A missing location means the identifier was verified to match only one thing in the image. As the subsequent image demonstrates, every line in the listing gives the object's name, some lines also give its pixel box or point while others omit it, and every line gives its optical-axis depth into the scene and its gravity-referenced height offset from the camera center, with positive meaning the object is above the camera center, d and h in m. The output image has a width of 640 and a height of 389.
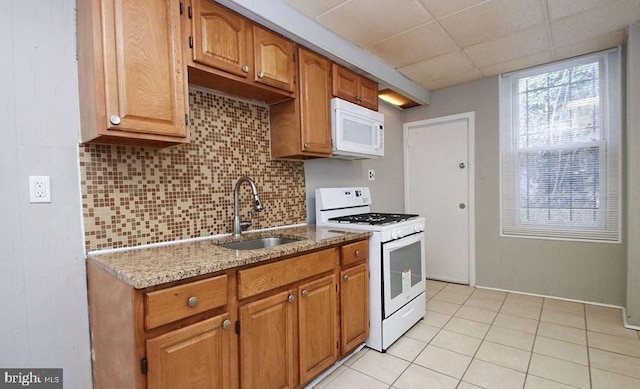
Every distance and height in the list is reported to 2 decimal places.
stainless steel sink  1.92 -0.36
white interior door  3.47 -0.07
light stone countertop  1.09 -0.30
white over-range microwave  2.35 +0.46
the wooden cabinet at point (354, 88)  2.40 +0.84
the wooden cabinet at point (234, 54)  1.55 +0.77
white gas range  2.12 -0.57
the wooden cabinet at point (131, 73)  1.26 +0.53
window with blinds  2.70 +0.30
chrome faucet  1.98 -0.12
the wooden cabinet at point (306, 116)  2.12 +0.52
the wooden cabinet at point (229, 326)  1.08 -0.60
